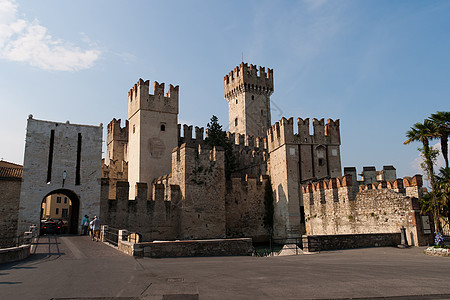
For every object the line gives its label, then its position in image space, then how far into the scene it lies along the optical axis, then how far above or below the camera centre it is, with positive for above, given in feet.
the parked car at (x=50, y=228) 85.85 -3.34
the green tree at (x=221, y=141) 121.43 +25.95
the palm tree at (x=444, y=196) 50.48 +2.38
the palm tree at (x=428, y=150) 50.96 +9.66
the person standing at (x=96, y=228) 64.18 -2.45
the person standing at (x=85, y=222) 74.86 -1.56
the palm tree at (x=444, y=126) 73.82 +18.28
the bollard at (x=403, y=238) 53.12 -3.88
